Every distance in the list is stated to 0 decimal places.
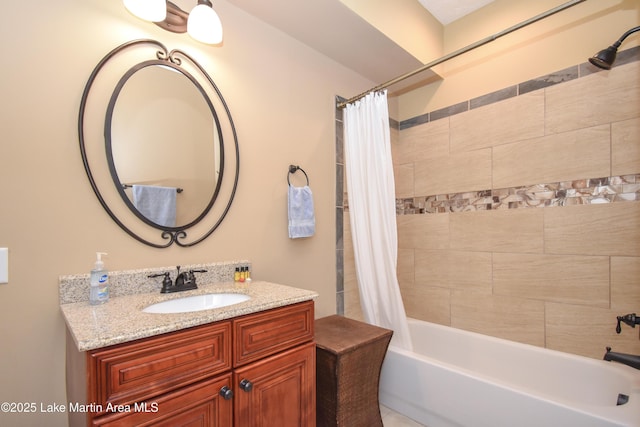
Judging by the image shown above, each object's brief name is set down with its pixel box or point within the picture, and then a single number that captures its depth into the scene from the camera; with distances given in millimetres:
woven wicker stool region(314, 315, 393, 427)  1534
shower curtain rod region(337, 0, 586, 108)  1475
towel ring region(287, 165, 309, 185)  1966
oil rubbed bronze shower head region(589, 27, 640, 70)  1616
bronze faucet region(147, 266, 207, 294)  1349
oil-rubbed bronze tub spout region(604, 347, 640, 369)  1341
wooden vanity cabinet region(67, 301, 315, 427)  824
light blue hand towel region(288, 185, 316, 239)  1918
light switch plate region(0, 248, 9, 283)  1068
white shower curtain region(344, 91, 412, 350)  1974
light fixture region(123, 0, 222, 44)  1338
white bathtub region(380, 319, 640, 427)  1368
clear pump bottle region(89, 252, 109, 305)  1152
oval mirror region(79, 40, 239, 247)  1292
